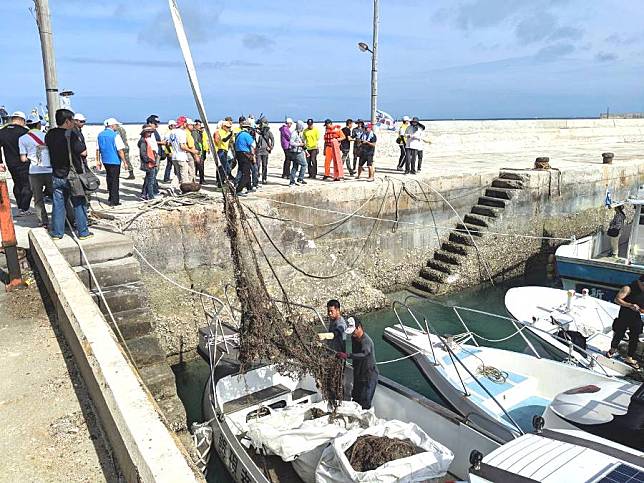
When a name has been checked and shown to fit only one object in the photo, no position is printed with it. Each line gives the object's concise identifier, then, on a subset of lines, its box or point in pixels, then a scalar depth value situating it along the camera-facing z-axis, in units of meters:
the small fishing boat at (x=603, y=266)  10.49
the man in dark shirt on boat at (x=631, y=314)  7.64
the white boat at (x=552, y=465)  3.55
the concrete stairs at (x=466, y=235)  13.14
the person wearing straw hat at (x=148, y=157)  10.10
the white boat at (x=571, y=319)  7.67
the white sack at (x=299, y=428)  5.50
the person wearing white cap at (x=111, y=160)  9.21
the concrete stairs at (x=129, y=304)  6.04
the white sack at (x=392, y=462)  4.73
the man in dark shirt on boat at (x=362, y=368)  6.27
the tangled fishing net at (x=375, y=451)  4.95
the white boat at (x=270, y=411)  5.73
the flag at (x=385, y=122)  21.15
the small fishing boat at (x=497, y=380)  6.45
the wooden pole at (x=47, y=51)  7.13
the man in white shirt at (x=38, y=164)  8.02
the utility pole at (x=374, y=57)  15.02
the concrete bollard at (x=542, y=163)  15.92
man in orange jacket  13.09
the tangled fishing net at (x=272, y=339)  5.19
